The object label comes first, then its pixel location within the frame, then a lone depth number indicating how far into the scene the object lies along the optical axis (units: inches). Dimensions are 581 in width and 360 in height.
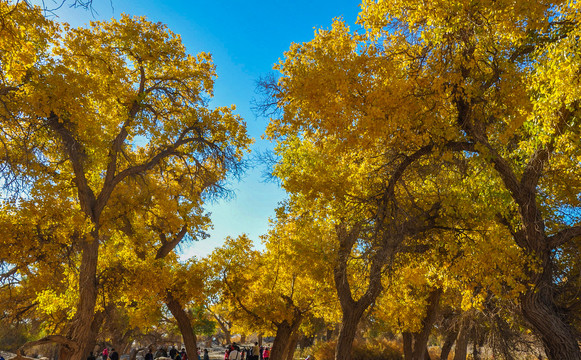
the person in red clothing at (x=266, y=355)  848.5
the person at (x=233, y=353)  712.4
